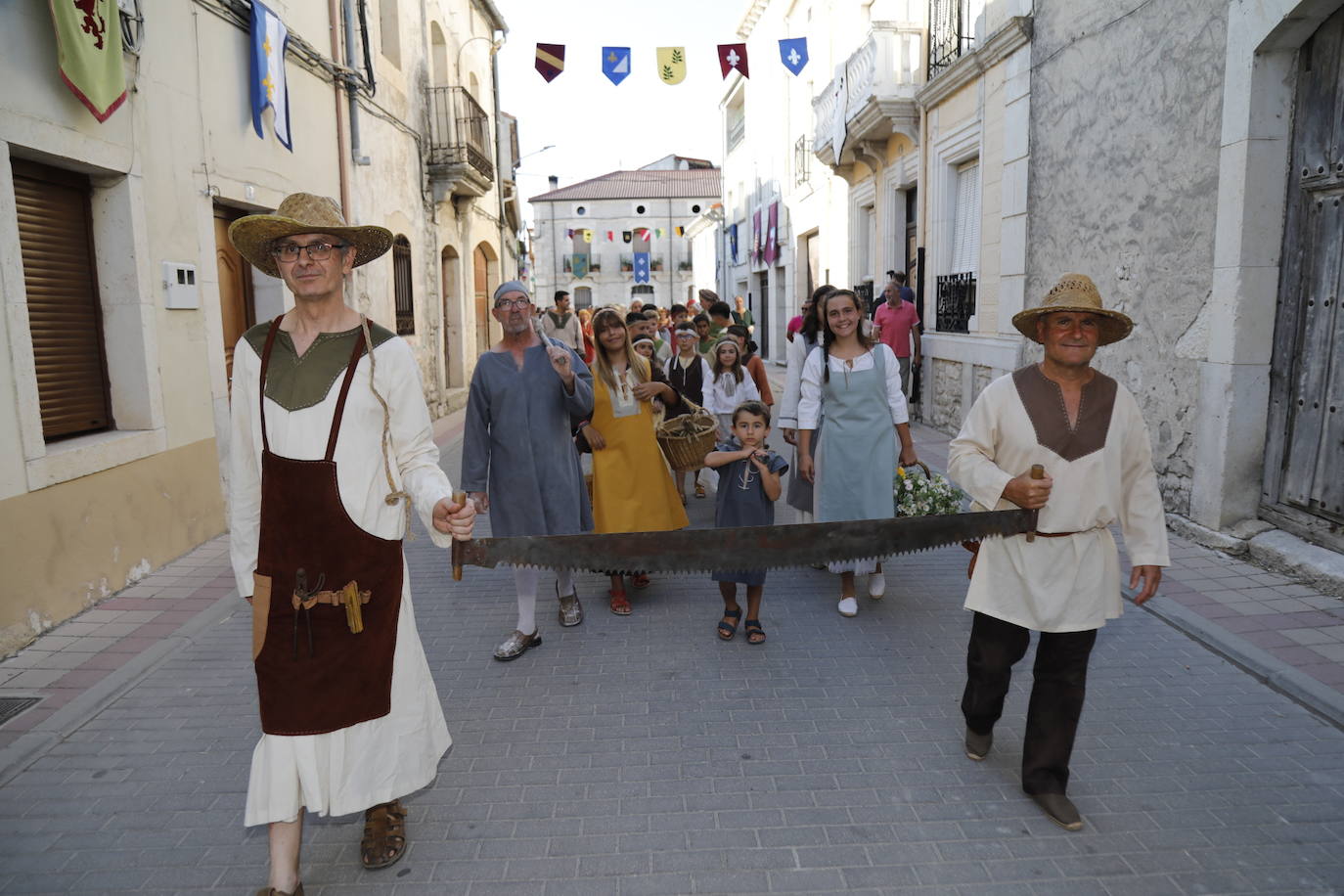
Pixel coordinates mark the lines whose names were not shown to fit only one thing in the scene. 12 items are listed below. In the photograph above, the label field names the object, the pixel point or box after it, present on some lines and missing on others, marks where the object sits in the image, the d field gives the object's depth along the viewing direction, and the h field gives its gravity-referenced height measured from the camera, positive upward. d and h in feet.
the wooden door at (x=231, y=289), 26.17 +1.18
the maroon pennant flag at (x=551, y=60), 43.57 +12.73
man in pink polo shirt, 39.93 +0.14
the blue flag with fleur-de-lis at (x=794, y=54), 47.44 +14.25
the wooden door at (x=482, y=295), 65.72 +2.29
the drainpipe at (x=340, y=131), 33.40 +7.32
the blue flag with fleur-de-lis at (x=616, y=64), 43.14 +12.37
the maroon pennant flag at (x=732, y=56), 43.50 +12.83
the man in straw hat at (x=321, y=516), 8.68 -1.80
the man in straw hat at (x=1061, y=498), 10.00 -1.92
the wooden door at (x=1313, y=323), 18.42 -0.03
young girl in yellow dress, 17.57 -2.23
